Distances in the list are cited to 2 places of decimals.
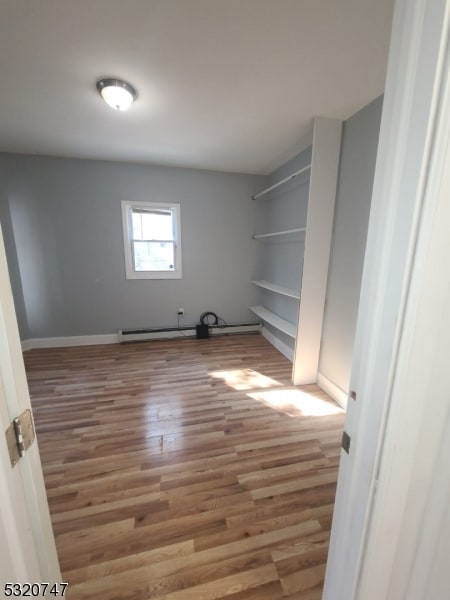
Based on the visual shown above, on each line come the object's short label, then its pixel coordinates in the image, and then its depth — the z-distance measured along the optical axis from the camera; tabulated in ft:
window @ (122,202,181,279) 11.89
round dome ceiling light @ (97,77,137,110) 5.63
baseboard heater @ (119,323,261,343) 12.48
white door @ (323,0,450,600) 1.47
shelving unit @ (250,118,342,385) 7.30
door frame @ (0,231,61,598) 1.58
